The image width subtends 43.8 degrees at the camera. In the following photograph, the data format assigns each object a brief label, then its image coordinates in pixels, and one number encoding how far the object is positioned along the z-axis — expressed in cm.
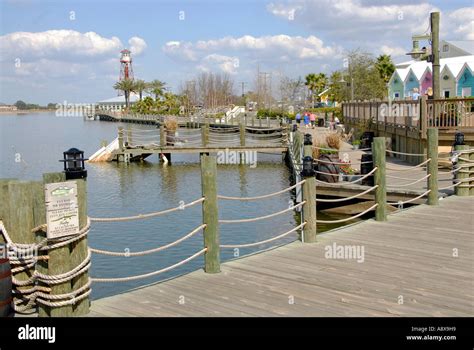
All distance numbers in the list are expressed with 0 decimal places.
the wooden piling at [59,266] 522
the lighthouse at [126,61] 15412
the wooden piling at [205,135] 3238
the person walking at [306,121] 4499
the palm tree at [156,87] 11575
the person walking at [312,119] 4781
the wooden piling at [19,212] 539
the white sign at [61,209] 512
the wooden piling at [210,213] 690
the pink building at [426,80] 4988
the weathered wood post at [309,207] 836
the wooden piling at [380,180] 999
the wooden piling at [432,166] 1148
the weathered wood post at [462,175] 1230
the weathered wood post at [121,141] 3250
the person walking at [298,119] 4834
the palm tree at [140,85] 12775
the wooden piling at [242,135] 3203
